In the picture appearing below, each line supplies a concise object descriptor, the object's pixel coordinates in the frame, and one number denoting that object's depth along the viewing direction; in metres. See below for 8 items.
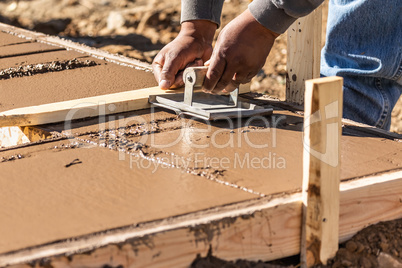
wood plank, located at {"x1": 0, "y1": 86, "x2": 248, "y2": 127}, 5.70
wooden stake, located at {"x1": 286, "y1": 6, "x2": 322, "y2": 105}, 6.28
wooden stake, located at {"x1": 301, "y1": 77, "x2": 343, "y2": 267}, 3.67
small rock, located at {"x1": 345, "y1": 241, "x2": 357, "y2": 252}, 4.23
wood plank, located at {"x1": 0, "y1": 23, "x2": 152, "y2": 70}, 7.94
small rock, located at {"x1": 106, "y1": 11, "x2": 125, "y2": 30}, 14.74
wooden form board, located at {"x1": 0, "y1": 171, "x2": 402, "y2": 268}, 3.48
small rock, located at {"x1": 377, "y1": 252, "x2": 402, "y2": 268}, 4.18
